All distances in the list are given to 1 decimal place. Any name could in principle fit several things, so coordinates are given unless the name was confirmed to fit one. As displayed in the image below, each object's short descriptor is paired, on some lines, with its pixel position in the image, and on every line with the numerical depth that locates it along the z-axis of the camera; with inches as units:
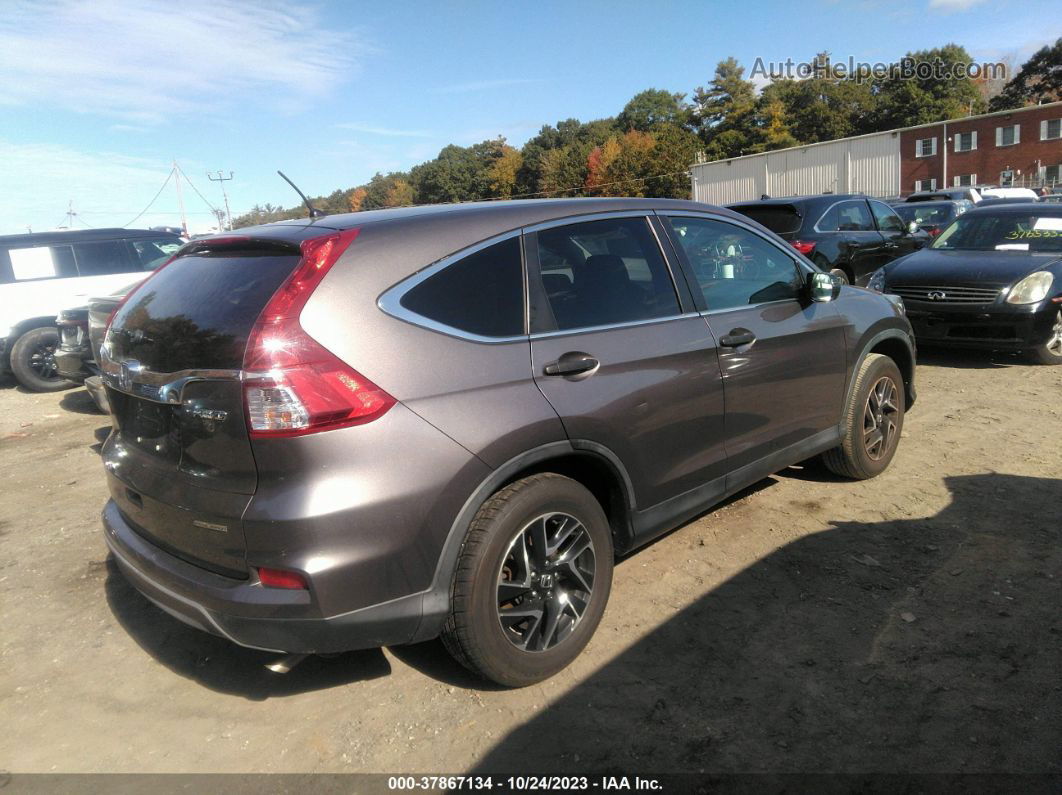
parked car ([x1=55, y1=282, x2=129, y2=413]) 308.7
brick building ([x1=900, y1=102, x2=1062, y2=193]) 1863.9
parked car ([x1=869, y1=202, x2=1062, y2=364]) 291.1
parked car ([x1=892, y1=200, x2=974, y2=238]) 673.2
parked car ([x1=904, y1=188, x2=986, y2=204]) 854.5
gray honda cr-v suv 92.6
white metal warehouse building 1620.3
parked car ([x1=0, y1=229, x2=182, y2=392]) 381.4
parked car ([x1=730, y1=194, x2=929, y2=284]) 395.9
